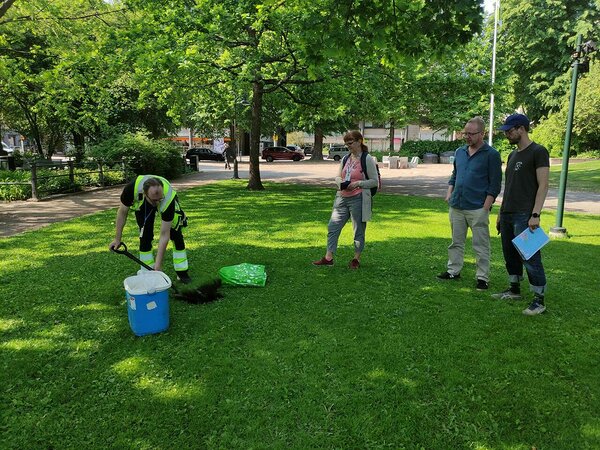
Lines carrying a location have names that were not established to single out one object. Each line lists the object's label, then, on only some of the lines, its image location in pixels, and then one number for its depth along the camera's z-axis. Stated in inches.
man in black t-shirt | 175.3
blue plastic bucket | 154.6
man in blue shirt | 200.8
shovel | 192.5
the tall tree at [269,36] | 209.5
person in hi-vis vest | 175.2
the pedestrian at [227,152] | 1202.3
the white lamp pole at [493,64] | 1029.5
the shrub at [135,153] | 730.8
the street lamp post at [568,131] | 349.1
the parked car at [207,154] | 1748.3
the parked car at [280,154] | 1724.9
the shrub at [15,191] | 517.7
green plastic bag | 215.5
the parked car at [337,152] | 1865.4
